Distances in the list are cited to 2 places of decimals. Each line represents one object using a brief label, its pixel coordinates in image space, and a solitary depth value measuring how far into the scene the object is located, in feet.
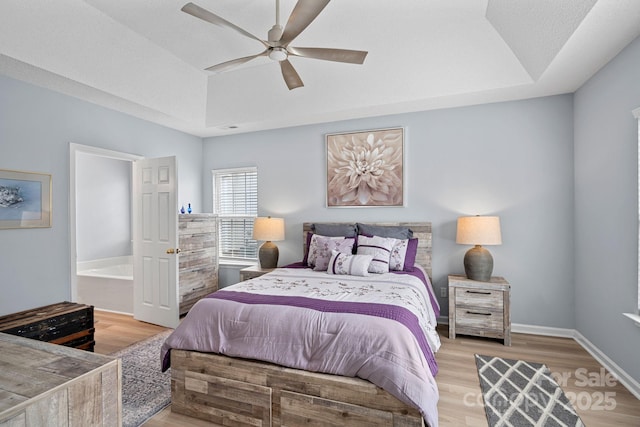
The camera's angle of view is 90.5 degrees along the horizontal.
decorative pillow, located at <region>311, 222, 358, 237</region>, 12.64
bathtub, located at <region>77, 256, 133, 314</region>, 14.21
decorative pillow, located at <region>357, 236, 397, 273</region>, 10.70
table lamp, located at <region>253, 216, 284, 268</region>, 13.80
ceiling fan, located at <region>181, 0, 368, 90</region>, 6.20
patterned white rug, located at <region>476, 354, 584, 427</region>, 6.65
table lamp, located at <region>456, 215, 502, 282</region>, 10.75
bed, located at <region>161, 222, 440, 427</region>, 5.69
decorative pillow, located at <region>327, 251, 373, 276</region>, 10.36
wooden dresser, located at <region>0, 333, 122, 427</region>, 2.71
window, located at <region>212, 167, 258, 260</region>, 16.20
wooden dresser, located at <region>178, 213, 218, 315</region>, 13.56
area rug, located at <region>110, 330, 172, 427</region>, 7.10
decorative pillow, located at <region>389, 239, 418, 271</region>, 11.10
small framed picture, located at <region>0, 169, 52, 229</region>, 8.98
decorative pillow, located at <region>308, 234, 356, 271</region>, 11.48
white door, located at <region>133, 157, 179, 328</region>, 12.49
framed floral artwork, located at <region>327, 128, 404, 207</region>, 13.07
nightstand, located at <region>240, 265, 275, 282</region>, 12.94
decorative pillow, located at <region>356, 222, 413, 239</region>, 12.00
